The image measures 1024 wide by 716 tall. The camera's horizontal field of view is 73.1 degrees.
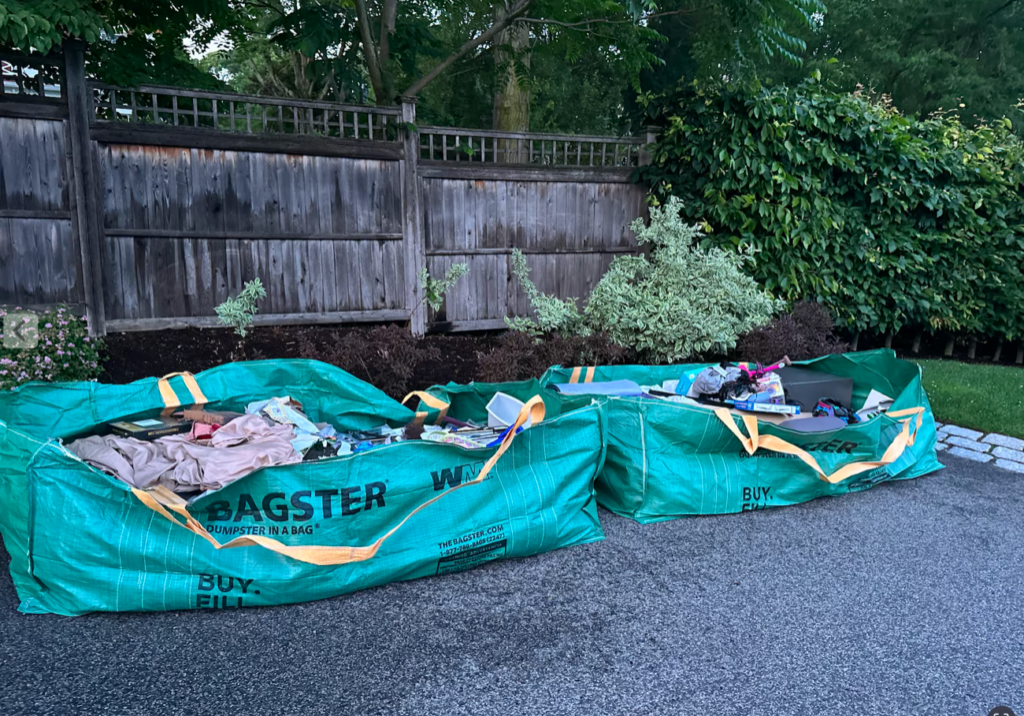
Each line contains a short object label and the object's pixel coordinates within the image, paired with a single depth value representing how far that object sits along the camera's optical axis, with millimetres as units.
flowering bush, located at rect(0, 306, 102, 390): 4047
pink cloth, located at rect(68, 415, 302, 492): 3006
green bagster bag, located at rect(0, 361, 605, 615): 2510
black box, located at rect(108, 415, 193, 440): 3410
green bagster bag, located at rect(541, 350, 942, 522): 3523
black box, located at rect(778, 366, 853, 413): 4586
